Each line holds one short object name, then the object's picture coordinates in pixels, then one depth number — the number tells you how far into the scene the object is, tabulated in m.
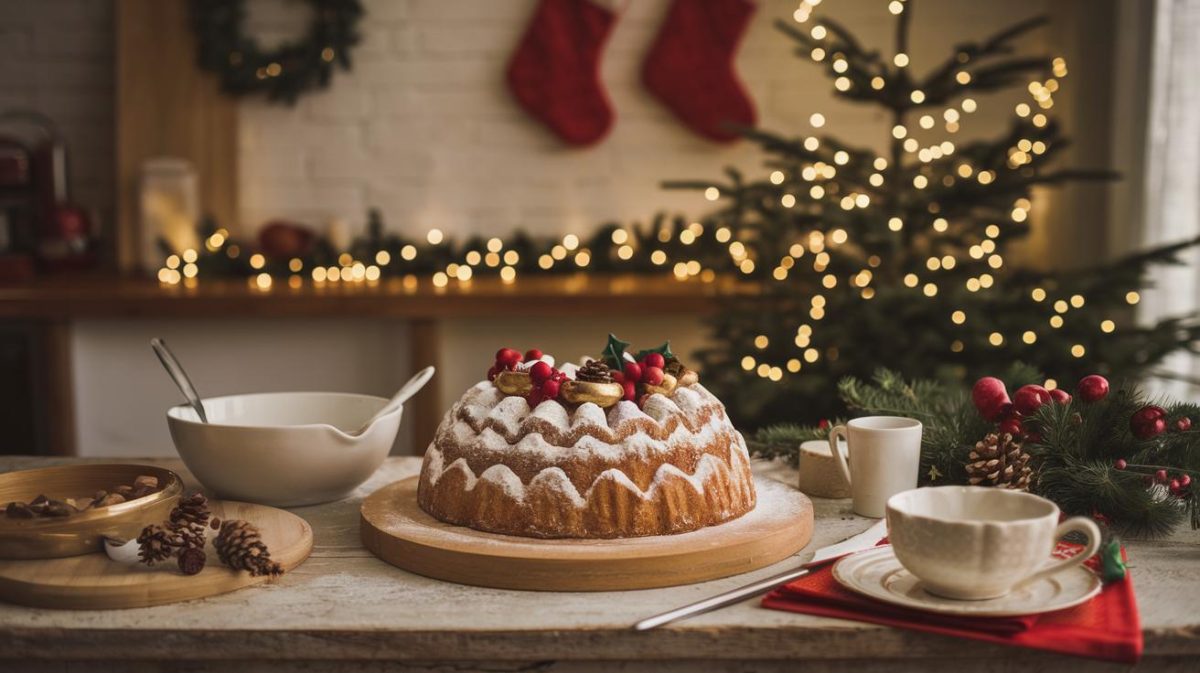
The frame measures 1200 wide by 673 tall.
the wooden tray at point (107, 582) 1.14
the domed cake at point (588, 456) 1.27
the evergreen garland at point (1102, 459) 1.36
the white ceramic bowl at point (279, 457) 1.41
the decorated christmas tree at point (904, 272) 2.79
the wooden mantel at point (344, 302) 3.46
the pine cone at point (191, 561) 1.17
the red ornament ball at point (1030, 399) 1.45
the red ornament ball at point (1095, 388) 1.44
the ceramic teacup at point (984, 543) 1.06
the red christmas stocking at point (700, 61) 4.04
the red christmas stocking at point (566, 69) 4.04
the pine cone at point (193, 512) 1.24
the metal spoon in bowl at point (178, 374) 1.52
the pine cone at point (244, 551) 1.19
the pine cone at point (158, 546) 1.18
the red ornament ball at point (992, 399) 1.47
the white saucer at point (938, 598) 1.09
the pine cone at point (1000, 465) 1.40
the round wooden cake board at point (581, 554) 1.19
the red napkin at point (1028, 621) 1.04
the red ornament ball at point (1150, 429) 1.38
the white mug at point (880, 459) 1.41
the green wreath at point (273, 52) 4.01
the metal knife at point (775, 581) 1.10
